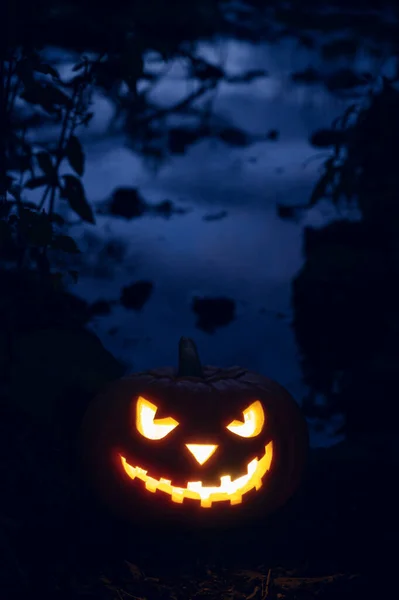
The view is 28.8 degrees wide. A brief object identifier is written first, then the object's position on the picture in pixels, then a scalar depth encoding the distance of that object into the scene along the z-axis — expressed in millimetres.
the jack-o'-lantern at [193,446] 2832
